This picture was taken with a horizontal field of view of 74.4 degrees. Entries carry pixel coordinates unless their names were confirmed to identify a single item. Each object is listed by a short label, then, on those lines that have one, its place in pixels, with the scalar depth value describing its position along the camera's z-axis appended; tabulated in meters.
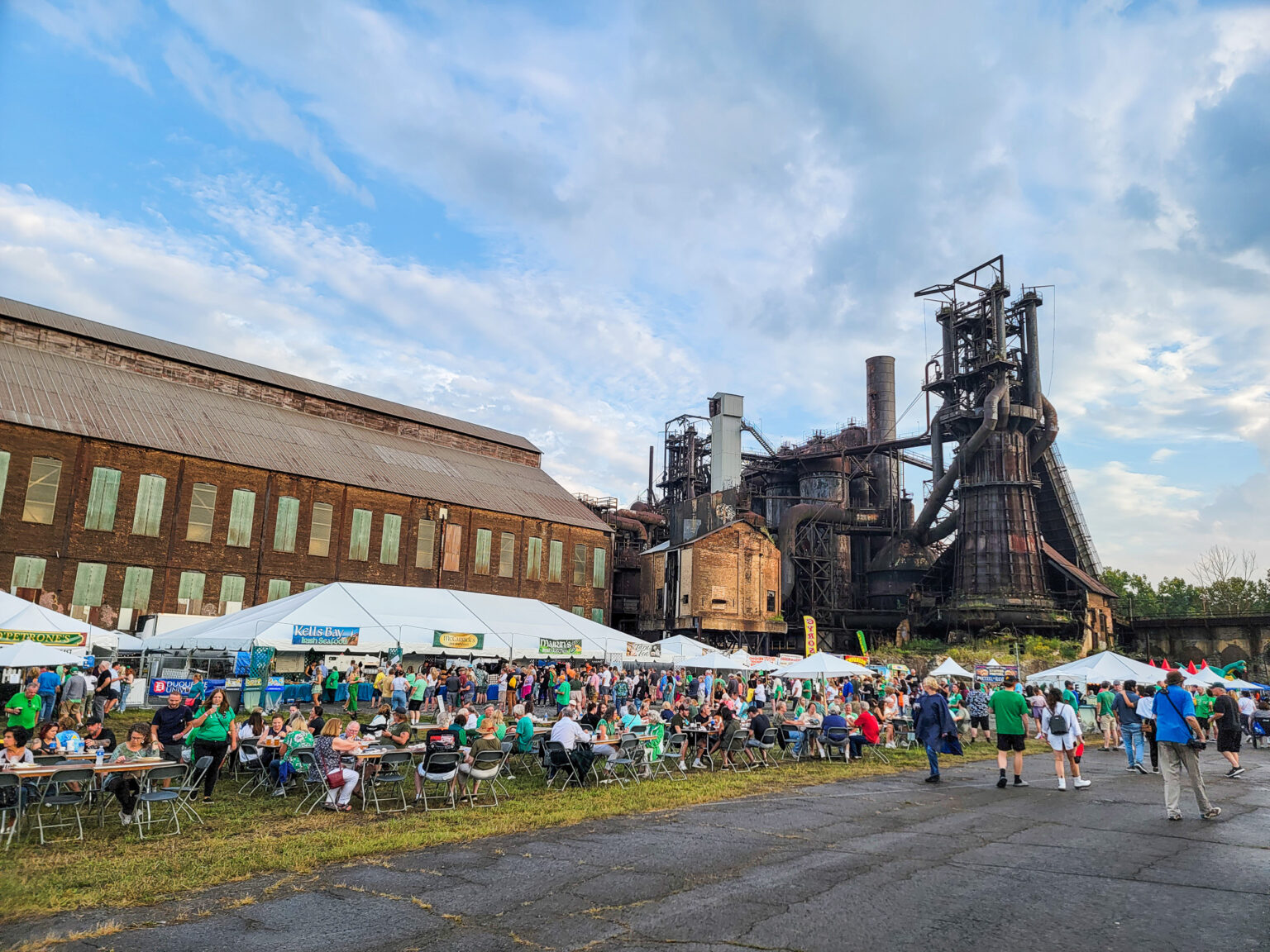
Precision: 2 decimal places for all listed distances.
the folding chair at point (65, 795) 8.70
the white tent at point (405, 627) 16.47
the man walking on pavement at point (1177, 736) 9.41
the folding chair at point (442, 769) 10.75
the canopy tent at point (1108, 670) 22.02
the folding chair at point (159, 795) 8.77
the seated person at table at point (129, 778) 9.38
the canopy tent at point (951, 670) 27.25
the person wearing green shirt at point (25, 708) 12.84
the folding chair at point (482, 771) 11.20
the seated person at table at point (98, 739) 10.78
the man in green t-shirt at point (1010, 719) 12.61
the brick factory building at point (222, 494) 30.53
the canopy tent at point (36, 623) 16.50
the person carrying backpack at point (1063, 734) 12.40
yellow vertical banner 38.95
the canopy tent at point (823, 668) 22.72
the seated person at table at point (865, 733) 17.03
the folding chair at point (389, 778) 10.58
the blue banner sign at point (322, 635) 16.47
